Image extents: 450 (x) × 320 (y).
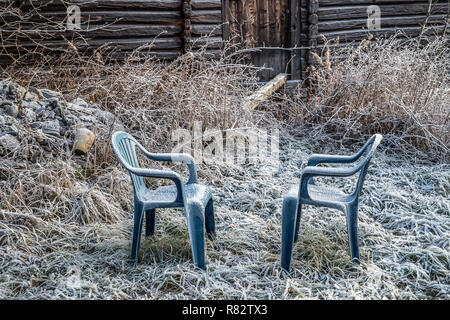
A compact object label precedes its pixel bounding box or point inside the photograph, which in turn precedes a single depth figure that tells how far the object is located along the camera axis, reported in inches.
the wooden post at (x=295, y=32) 366.0
